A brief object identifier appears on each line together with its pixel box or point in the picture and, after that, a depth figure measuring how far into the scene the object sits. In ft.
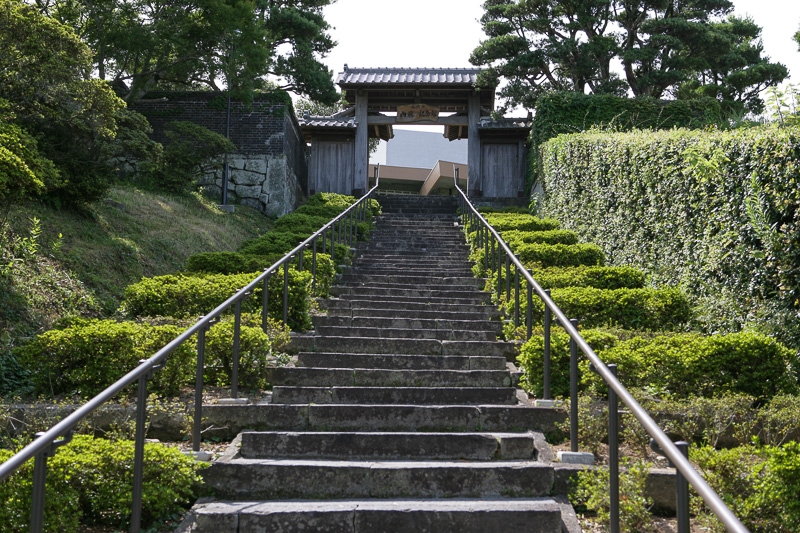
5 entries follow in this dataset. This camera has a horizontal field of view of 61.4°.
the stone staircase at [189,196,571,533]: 11.84
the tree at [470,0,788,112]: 57.06
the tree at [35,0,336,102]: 44.68
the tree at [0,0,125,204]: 26.45
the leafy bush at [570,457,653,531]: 11.16
